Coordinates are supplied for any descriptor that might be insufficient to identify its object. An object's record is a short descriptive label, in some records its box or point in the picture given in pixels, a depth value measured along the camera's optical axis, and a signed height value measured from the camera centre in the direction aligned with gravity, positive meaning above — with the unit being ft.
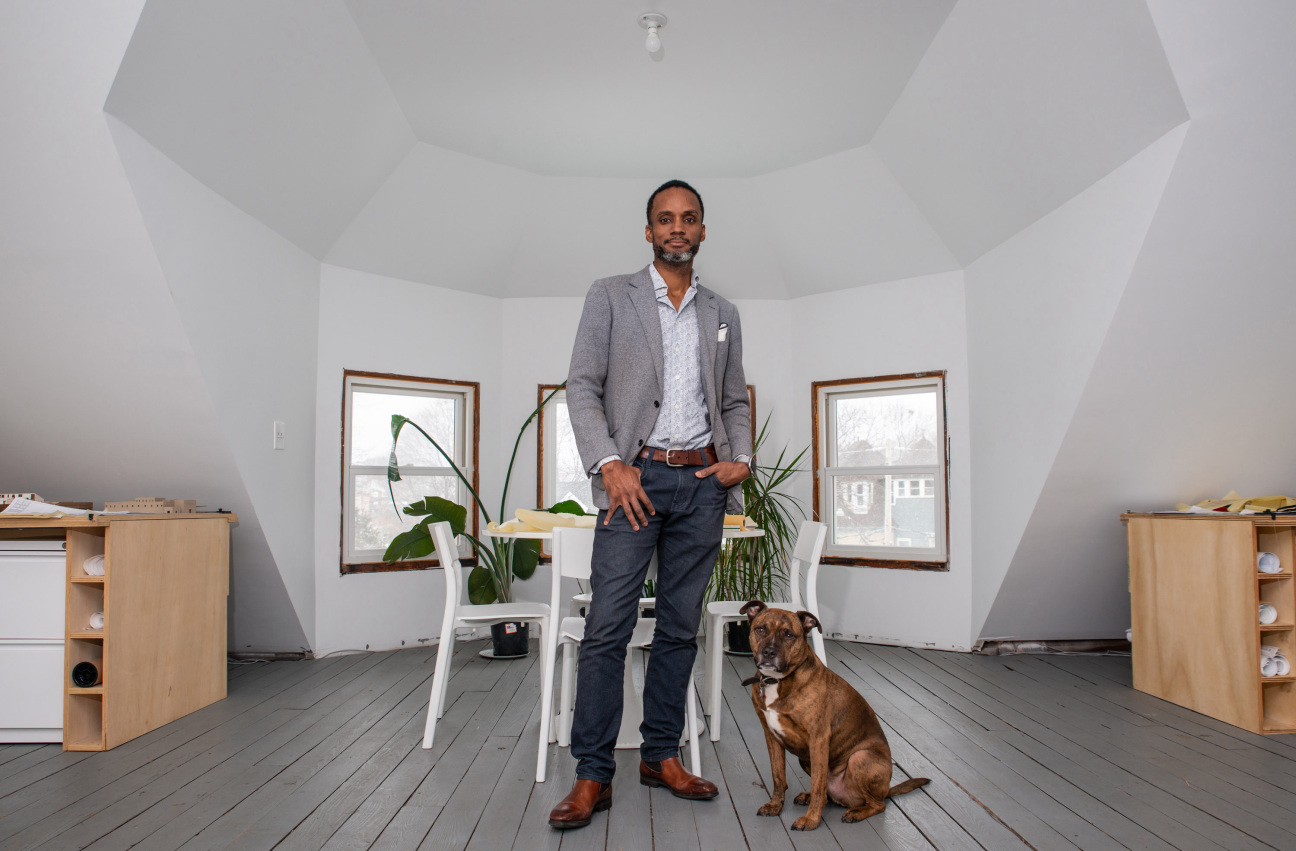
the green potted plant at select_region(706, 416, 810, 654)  14.85 -1.60
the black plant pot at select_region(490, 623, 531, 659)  14.71 -2.98
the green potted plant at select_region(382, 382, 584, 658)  13.88 -1.52
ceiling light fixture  10.68 +5.62
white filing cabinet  9.46 -1.91
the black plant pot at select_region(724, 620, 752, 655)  14.80 -2.99
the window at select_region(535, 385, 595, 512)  17.16 +0.13
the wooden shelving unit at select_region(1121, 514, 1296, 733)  10.09 -1.86
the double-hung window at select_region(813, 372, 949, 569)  15.81 -0.04
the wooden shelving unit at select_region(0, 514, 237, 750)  9.41 -1.82
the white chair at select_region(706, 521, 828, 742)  10.04 -1.70
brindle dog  7.00 -2.15
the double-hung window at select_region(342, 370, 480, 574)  15.47 +0.34
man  7.14 +0.03
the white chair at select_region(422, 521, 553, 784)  9.44 -1.66
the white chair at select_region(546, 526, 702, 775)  8.39 -1.27
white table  9.39 -2.73
